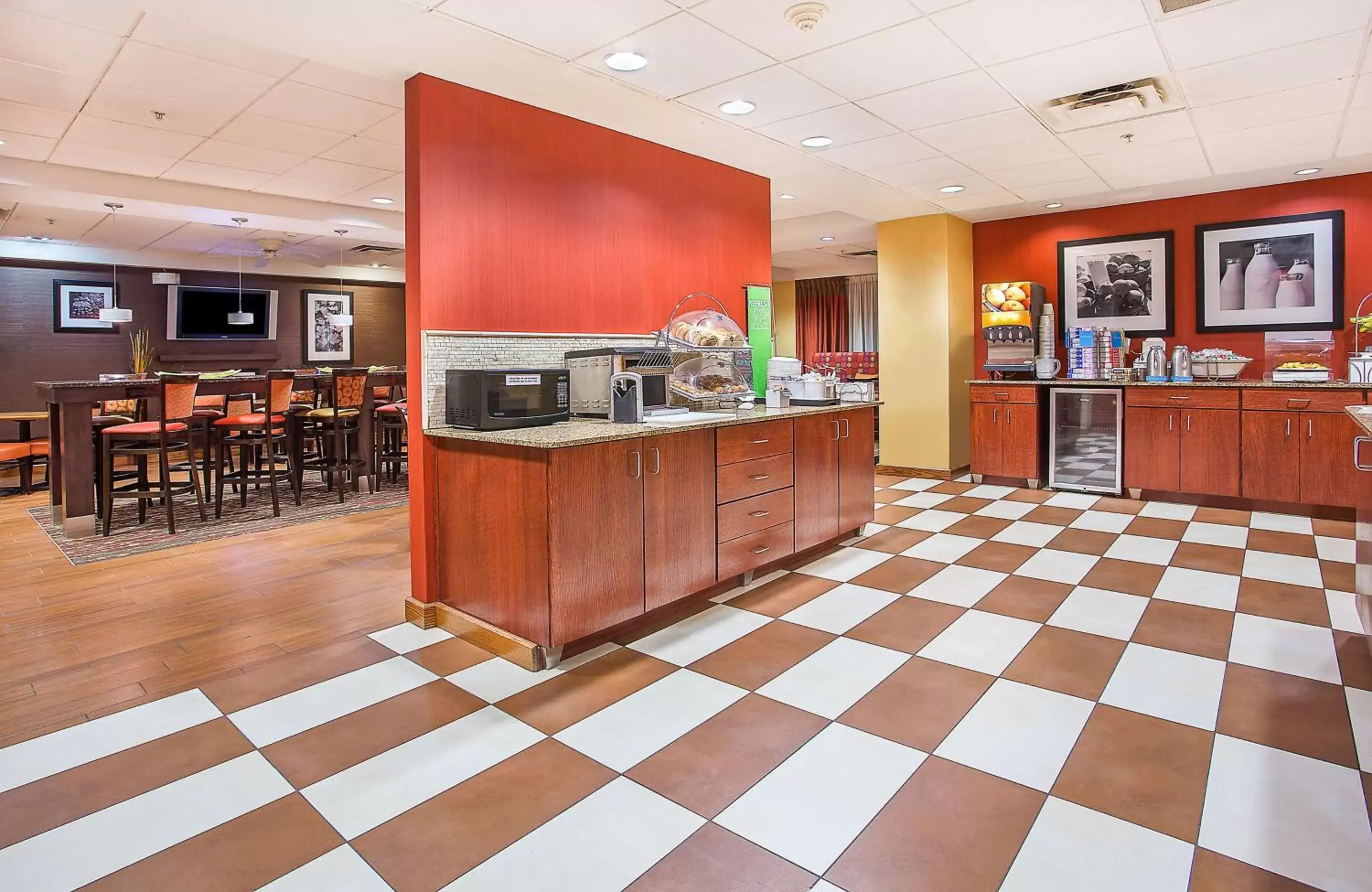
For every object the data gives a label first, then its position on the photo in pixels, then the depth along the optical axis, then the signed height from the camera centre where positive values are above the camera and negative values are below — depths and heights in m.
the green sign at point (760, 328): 5.51 +0.73
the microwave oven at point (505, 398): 3.24 +0.15
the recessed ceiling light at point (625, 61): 3.46 +1.72
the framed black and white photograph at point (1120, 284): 6.79 +1.29
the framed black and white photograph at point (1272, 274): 6.06 +1.22
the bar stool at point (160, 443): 5.54 -0.06
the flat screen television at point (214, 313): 10.11 +1.68
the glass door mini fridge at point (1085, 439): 6.45 -0.14
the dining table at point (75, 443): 5.54 -0.05
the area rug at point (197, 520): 5.14 -0.68
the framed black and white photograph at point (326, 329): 11.36 +1.58
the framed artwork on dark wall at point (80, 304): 9.34 +1.67
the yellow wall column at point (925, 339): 7.34 +0.86
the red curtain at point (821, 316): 13.32 +1.98
